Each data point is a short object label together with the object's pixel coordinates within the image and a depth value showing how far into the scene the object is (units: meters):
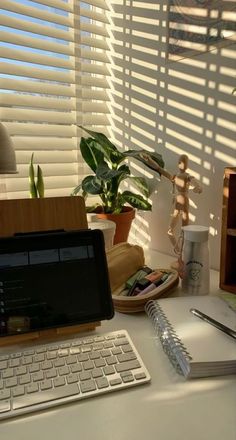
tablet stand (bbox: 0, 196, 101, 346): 0.52
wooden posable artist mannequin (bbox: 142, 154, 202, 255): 0.81
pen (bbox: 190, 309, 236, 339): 0.49
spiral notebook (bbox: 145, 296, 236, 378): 0.44
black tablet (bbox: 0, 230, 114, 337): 0.49
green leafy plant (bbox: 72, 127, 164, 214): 0.90
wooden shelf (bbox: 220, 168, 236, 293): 0.71
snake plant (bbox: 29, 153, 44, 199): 0.89
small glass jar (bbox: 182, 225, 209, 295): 0.67
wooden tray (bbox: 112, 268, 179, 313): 0.61
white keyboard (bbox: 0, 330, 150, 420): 0.39
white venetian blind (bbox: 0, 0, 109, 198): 0.90
